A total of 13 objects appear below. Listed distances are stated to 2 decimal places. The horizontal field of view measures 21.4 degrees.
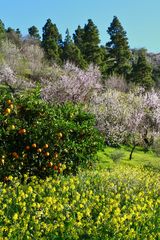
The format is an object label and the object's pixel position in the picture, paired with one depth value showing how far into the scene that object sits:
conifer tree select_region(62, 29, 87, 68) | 60.07
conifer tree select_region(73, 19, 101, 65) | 61.81
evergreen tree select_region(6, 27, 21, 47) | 72.88
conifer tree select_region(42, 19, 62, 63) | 64.06
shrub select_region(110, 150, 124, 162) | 20.87
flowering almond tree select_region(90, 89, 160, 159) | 30.59
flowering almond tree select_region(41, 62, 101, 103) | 28.28
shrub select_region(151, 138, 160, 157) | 26.57
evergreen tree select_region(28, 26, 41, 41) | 85.19
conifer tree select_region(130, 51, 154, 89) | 59.24
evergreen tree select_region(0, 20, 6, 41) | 64.91
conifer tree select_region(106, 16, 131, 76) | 62.94
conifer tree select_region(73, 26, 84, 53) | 72.52
